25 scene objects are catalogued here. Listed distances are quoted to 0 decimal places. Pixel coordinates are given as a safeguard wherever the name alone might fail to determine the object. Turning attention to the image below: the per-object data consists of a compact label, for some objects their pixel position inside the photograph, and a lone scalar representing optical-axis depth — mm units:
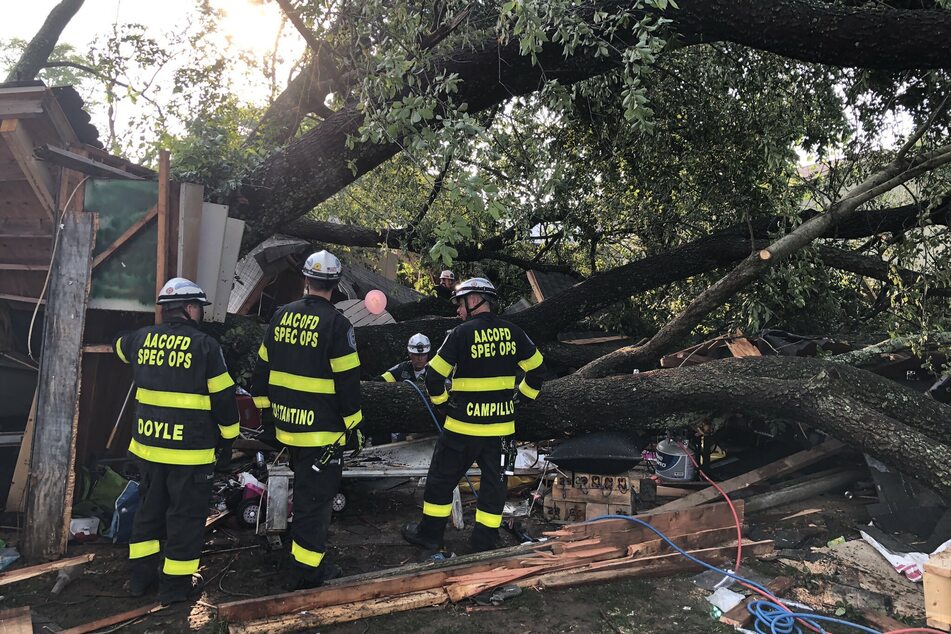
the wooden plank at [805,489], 5078
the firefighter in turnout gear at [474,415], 4266
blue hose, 3205
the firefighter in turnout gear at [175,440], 3555
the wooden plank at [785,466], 5246
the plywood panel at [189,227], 4328
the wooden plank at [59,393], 3883
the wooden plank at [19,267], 4709
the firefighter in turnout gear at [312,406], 3727
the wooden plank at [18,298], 4825
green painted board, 4340
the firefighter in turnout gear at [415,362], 5949
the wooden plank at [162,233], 4207
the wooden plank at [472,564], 3203
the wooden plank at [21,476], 4316
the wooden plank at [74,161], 4184
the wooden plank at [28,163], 3947
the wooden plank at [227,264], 4527
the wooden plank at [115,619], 3125
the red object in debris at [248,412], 5992
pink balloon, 8875
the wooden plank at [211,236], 4469
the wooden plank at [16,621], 3002
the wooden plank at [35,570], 3502
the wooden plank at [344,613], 3086
